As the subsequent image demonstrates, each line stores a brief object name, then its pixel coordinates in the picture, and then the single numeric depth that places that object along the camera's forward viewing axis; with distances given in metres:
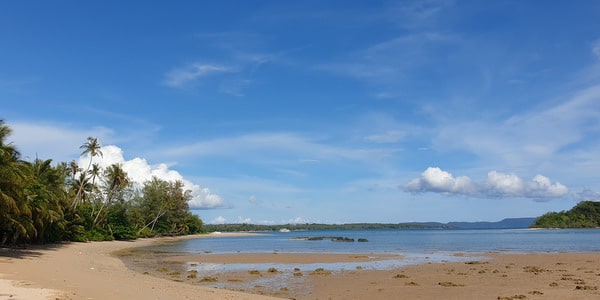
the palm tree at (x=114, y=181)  87.94
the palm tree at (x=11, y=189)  28.94
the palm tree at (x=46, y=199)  37.63
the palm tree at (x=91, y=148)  79.31
